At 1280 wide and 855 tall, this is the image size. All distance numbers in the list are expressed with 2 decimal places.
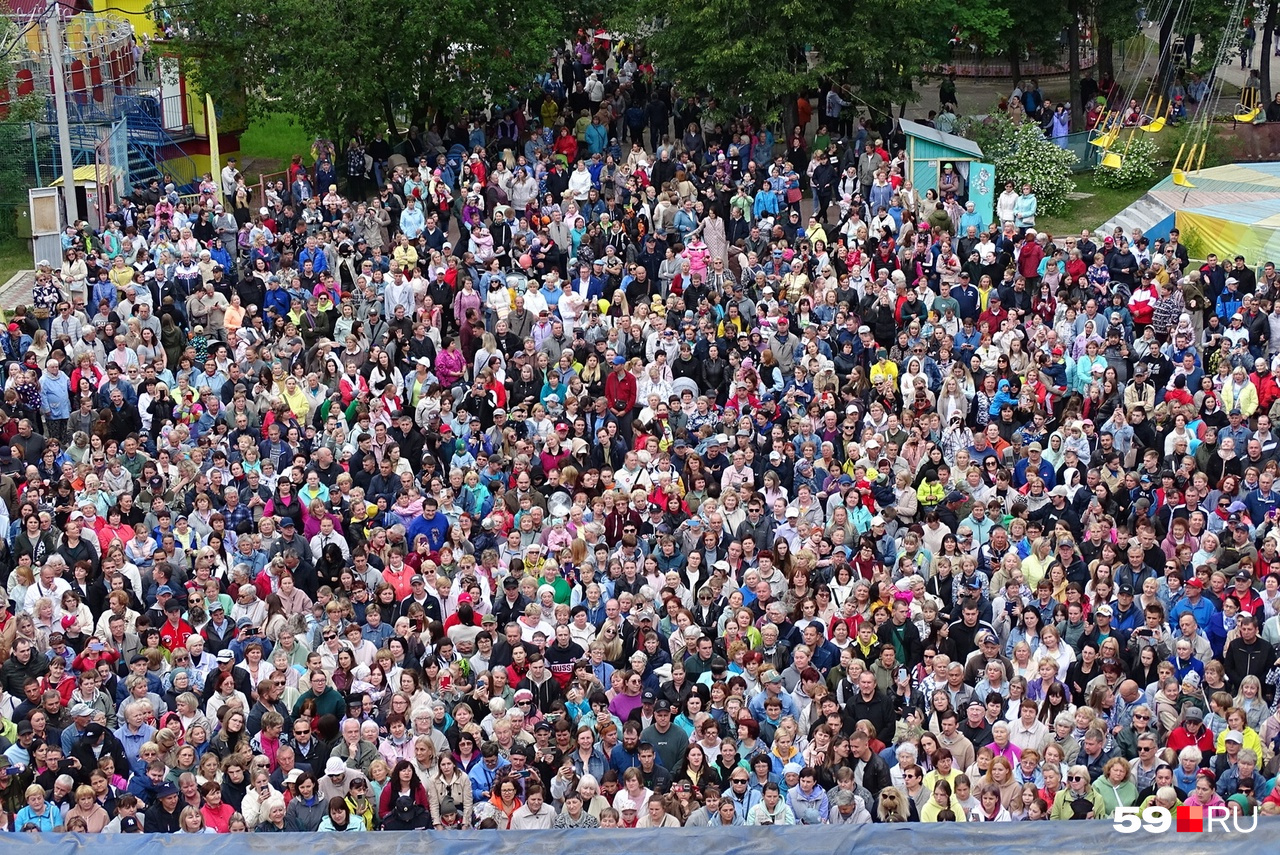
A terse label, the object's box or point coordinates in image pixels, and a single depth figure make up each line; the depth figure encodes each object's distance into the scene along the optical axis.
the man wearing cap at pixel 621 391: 21.09
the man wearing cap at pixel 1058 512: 18.06
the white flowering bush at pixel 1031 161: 30.58
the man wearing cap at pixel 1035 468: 18.84
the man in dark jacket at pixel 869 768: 13.88
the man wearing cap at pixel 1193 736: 14.06
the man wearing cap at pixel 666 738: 14.41
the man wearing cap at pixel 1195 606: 16.08
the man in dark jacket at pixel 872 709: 14.64
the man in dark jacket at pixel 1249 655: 15.44
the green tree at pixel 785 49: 29.34
